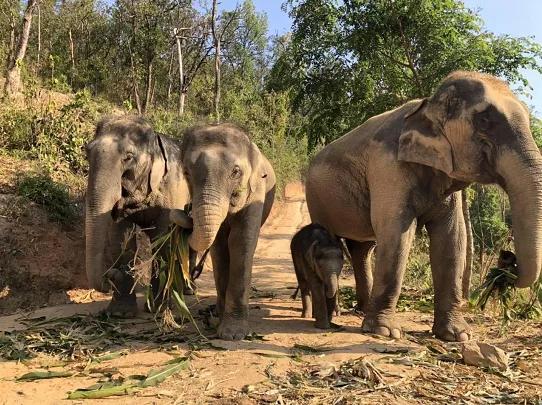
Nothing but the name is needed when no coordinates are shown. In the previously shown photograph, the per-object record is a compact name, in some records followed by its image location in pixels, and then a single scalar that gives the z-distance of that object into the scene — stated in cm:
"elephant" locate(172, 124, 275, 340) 450
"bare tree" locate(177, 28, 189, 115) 2321
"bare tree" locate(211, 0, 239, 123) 2365
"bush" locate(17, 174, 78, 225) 813
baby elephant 545
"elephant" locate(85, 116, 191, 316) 542
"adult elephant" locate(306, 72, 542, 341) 420
